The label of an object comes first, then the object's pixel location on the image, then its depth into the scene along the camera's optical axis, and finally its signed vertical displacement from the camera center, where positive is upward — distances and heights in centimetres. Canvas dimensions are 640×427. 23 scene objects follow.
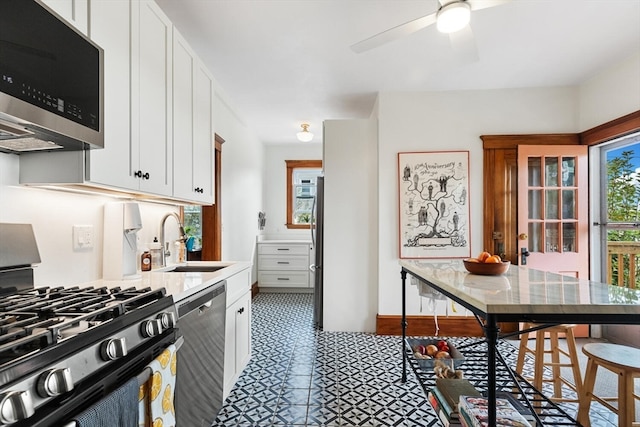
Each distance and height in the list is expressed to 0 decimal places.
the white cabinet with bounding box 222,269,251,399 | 217 -80
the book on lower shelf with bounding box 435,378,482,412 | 162 -89
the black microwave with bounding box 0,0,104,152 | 98 +45
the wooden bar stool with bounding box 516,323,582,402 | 200 -90
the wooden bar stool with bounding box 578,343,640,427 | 163 -81
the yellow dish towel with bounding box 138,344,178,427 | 110 -61
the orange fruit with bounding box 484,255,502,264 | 181 -25
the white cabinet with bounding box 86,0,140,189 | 141 +55
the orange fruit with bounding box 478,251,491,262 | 187 -24
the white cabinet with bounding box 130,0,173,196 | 167 +63
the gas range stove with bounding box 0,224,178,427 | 72 -33
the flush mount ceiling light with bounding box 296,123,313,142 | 472 +113
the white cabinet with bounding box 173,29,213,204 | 213 +63
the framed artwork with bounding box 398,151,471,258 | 354 +10
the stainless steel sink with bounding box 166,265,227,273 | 247 -40
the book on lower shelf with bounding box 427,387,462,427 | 153 -94
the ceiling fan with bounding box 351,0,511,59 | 167 +104
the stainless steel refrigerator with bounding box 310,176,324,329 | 385 -37
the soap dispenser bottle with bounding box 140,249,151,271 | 221 -30
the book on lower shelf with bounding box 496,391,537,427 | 149 -90
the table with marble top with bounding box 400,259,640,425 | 114 -32
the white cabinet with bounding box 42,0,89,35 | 120 +77
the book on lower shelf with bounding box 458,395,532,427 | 136 -84
